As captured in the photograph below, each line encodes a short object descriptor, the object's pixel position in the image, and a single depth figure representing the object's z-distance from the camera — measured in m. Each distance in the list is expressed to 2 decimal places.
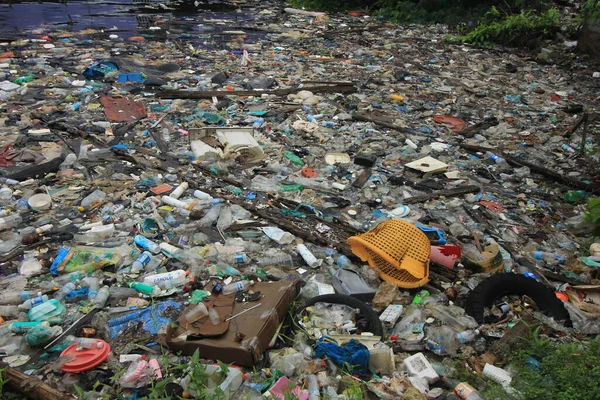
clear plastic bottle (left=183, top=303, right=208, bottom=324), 2.82
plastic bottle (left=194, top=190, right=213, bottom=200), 4.48
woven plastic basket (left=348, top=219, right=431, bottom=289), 3.34
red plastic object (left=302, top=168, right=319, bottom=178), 5.06
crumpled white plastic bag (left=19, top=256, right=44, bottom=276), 3.38
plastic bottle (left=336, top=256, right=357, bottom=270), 3.57
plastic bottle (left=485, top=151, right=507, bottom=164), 5.57
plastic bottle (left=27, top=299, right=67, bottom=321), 2.95
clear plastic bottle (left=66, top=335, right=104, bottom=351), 2.70
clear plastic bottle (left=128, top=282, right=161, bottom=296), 3.21
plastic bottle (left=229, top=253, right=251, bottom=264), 3.62
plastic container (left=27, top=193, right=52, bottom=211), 4.18
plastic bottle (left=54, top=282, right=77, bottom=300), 3.16
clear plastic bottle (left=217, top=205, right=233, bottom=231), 4.07
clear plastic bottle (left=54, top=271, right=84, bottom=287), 3.29
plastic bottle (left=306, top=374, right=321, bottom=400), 2.43
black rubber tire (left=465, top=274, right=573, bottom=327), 3.06
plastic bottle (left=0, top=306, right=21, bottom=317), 3.00
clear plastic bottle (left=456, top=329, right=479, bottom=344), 2.87
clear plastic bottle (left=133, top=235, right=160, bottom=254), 3.65
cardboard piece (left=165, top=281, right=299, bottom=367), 2.58
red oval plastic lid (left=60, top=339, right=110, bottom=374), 2.57
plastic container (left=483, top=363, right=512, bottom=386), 2.55
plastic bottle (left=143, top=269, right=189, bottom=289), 3.28
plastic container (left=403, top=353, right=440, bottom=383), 2.60
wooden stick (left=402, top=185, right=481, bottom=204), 4.67
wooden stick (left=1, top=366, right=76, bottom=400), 2.37
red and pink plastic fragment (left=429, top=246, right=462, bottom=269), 3.60
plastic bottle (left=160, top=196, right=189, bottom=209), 4.31
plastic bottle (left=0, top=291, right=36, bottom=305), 3.11
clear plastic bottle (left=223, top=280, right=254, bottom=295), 3.20
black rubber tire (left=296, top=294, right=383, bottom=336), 2.94
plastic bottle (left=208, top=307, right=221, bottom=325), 2.80
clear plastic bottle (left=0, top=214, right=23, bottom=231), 3.90
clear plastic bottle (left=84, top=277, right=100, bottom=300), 3.18
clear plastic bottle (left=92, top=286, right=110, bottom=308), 3.09
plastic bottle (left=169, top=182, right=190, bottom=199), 4.48
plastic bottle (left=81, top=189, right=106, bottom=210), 4.30
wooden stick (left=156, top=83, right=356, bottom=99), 7.07
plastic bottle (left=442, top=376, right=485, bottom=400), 2.43
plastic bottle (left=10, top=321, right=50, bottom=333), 2.85
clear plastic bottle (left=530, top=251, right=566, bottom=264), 3.83
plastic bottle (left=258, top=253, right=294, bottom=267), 3.63
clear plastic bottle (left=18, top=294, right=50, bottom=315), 3.04
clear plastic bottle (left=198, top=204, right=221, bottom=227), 4.12
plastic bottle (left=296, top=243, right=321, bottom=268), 3.61
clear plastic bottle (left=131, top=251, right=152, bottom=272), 3.45
